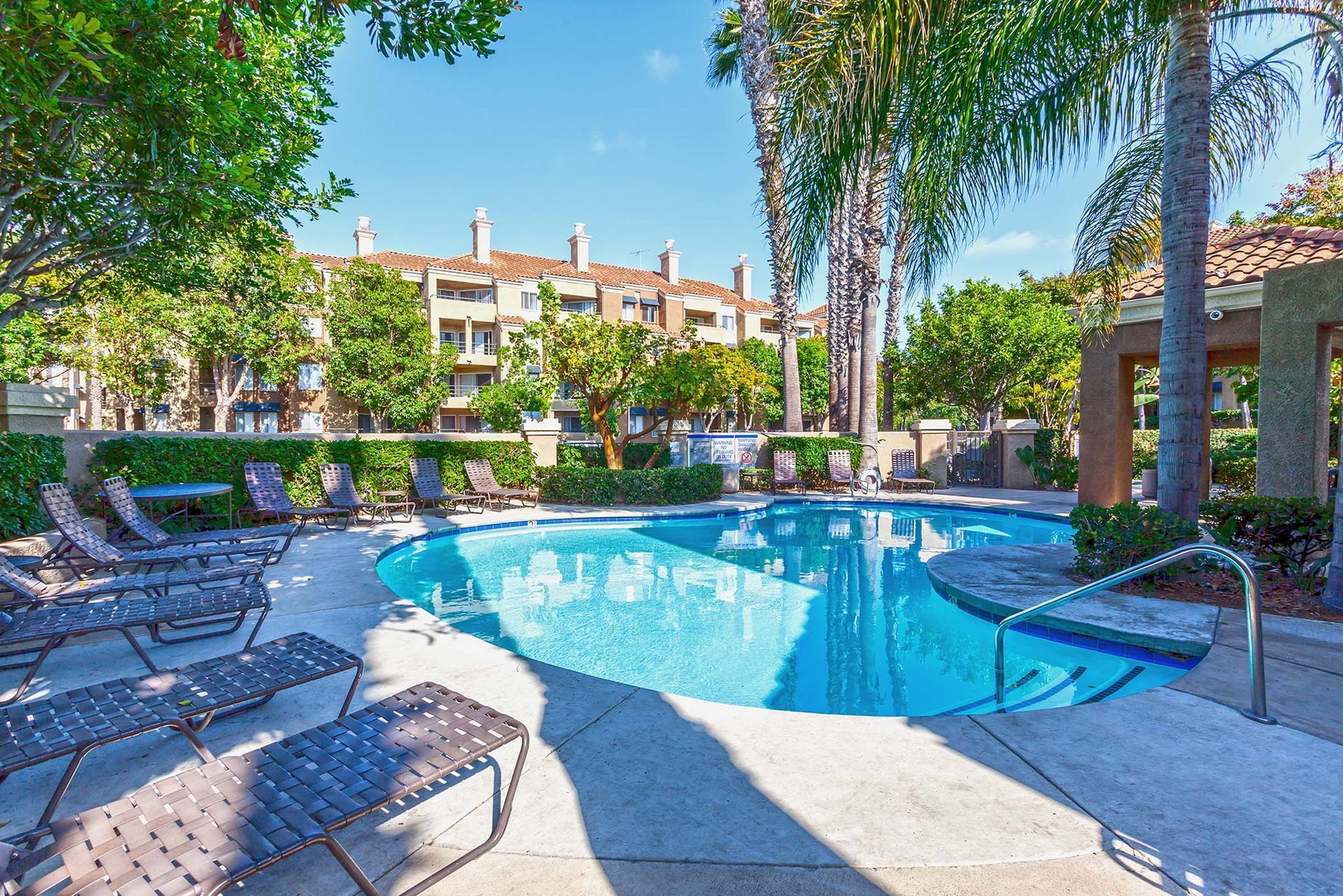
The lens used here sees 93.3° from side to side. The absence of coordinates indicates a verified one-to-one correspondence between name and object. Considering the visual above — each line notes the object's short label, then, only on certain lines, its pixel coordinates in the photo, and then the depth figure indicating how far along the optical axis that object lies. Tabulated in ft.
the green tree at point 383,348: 98.63
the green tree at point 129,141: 13.98
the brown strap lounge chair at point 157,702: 7.21
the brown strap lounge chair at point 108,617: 10.96
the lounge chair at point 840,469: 58.13
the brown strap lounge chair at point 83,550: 17.20
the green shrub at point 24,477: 21.13
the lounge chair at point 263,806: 5.26
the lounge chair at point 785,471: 57.62
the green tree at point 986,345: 73.61
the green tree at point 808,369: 129.59
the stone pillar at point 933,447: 62.85
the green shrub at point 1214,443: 64.90
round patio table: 23.76
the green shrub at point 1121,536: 19.22
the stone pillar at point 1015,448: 61.26
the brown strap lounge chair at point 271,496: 32.17
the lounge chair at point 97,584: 13.28
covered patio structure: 23.73
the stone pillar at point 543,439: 50.29
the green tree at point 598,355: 47.24
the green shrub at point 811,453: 60.18
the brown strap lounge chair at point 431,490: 41.83
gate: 63.82
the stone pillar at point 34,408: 23.30
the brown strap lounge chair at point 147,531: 21.21
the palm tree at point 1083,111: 19.43
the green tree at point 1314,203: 47.85
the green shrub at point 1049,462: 59.26
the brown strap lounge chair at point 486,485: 43.86
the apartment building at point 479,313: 110.01
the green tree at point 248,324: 80.38
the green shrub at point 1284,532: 19.42
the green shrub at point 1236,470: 53.67
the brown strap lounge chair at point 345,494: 35.73
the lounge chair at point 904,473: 59.16
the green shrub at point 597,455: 53.67
